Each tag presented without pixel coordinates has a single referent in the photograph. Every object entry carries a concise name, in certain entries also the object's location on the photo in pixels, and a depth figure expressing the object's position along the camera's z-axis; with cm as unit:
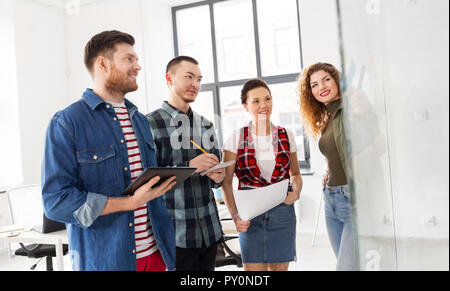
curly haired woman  144
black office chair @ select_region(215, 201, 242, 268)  206
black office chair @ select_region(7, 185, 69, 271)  288
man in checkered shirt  146
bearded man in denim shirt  97
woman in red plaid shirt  152
